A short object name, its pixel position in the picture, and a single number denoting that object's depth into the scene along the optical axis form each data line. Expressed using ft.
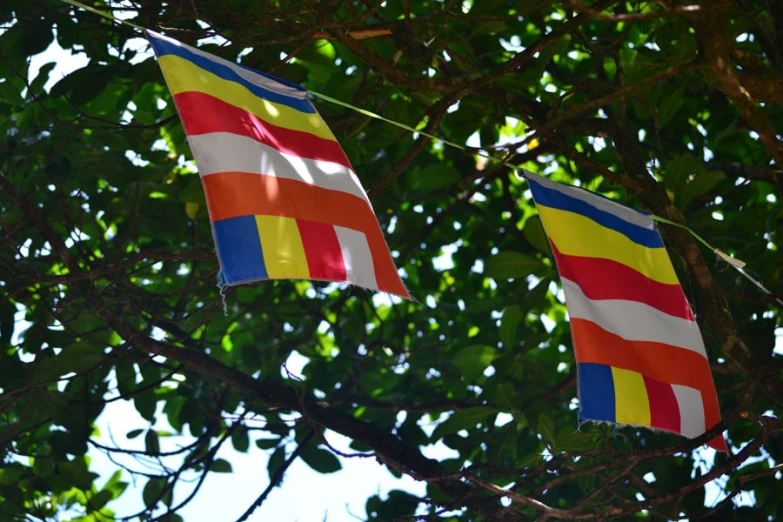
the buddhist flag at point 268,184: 11.41
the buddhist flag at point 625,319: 14.39
